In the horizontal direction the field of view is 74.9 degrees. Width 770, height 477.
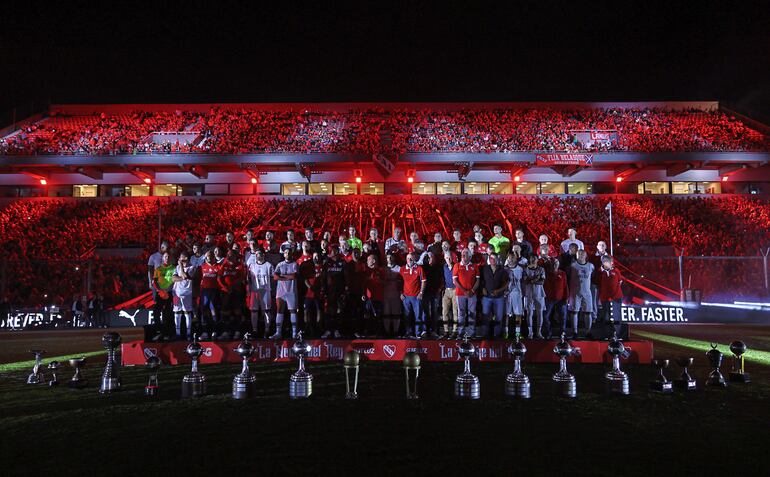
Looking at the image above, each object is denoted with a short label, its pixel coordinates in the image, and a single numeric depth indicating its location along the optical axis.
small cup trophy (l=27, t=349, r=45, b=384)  8.67
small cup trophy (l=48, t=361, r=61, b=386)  8.38
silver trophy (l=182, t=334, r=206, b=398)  7.53
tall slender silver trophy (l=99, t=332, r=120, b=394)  7.90
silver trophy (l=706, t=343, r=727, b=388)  7.93
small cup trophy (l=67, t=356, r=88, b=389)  8.21
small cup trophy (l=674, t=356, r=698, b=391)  7.77
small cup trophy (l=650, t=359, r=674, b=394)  7.78
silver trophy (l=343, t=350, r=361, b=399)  7.12
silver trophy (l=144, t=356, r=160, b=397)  7.59
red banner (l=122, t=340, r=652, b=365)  10.88
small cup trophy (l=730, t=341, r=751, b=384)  8.22
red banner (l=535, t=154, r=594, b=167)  28.98
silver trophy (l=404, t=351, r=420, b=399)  6.86
